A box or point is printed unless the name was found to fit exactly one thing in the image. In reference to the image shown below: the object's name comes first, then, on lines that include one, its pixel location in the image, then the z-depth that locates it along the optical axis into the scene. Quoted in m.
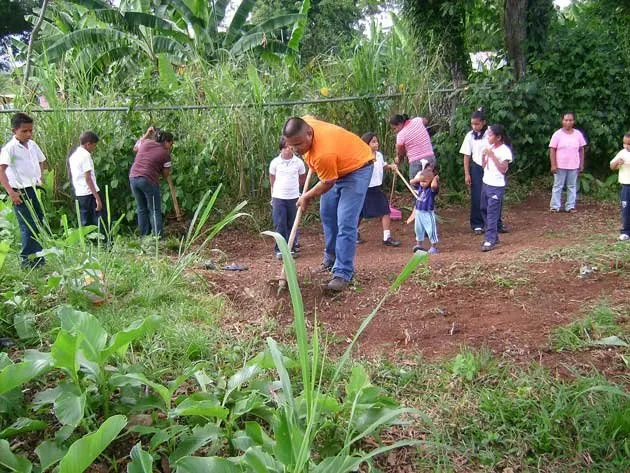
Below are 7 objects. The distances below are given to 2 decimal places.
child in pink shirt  8.30
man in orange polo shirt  4.54
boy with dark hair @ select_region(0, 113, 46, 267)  5.18
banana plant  13.06
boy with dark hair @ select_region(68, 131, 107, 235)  6.38
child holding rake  7.15
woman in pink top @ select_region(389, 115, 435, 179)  7.60
